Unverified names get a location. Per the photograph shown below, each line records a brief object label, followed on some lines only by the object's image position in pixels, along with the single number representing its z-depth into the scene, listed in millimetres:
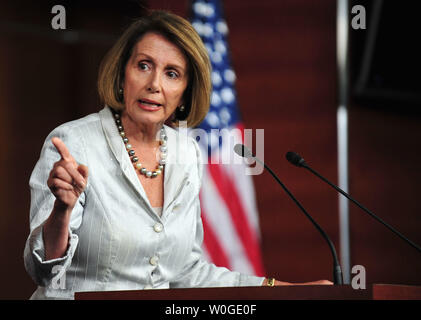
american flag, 9207
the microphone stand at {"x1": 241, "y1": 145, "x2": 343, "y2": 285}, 8067
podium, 7821
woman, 8091
